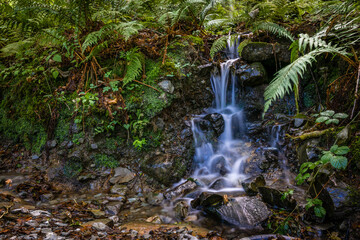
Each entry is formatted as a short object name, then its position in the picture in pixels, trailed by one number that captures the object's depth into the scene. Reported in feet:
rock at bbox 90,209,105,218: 8.54
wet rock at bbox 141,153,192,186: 11.56
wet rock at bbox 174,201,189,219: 9.02
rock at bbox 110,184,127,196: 10.84
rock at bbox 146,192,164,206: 10.20
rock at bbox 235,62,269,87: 15.42
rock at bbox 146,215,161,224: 8.71
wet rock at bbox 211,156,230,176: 12.35
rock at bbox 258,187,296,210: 8.32
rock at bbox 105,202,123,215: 9.14
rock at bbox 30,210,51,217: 7.44
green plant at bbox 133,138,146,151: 11.78
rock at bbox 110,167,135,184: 11.43
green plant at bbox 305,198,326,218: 6.74
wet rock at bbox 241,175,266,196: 9.84
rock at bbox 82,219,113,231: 7.25
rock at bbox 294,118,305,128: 12.46
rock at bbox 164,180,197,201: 10.65
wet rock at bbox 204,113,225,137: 14.30
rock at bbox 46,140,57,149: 12.31
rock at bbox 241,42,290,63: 14.85
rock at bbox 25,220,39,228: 6.49
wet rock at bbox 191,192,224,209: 9.30
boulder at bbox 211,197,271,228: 8.34
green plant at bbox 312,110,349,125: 7.36
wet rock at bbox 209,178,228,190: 11.18
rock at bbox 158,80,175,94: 13.10
